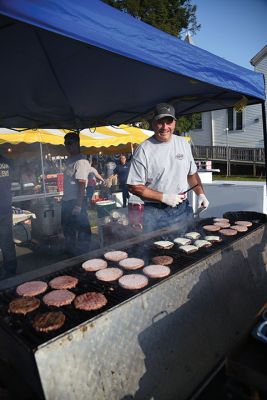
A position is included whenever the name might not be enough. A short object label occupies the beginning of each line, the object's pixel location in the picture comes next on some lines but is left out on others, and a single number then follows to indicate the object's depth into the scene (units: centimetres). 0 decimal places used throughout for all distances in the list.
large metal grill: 149
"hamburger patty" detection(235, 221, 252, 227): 358
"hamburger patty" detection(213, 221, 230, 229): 354
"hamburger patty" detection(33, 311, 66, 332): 162
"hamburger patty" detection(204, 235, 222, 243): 299
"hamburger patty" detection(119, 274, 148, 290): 207
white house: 2045
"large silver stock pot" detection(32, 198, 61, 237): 662
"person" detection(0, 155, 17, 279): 423
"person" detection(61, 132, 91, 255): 543
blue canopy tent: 185
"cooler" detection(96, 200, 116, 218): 773
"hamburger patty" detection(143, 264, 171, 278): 221
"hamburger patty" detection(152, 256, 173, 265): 248
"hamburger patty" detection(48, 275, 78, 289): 213
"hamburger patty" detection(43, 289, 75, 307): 193
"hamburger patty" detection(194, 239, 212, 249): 284
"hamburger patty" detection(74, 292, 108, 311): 184
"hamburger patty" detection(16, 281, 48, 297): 203
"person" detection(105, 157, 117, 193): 1310
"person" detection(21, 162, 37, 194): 1130
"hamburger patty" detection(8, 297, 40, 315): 182
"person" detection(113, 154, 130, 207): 1108
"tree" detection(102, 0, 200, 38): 2044
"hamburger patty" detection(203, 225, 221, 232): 339
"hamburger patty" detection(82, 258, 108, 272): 244
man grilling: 359
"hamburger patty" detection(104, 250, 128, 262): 264
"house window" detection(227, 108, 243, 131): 2158
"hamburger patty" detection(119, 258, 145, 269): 244
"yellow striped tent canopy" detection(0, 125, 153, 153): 759
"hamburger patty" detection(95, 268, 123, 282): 226
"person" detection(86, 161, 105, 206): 1063
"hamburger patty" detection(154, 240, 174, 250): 289
